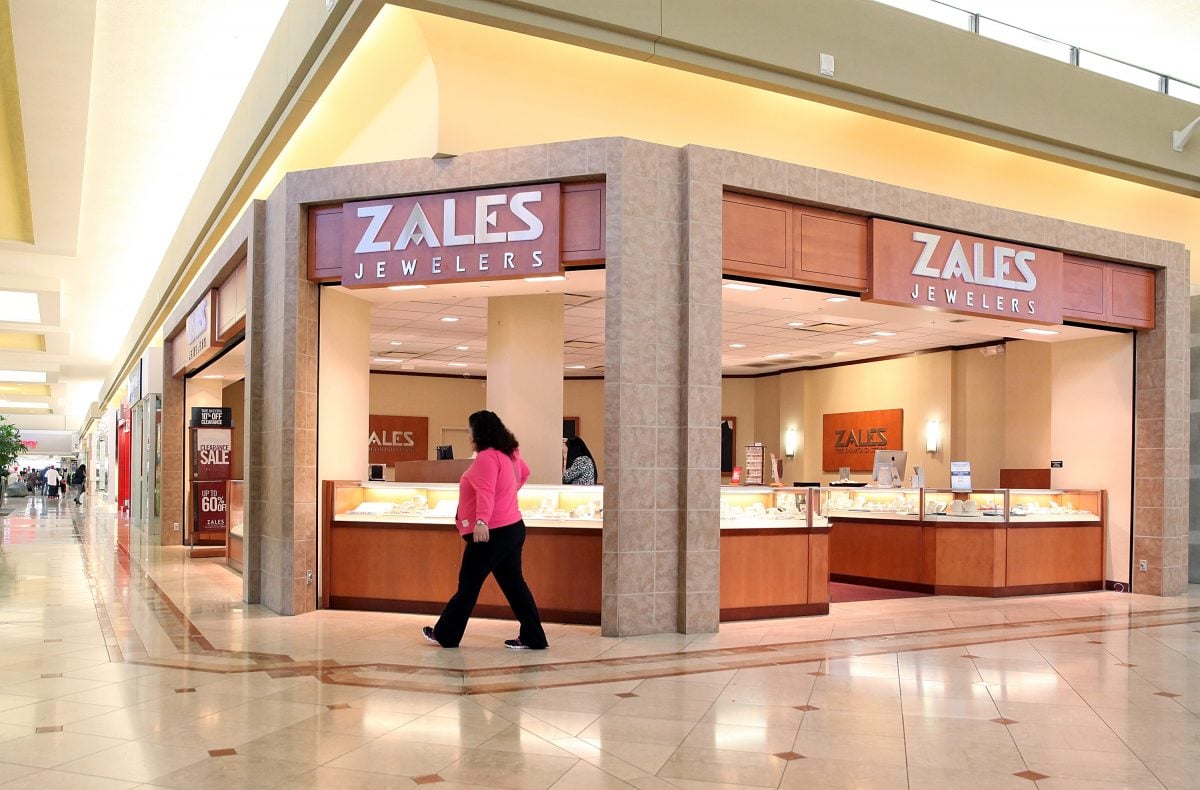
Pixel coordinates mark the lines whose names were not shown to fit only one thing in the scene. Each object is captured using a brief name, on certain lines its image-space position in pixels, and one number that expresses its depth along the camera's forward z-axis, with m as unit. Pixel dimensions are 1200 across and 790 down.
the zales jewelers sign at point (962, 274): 7.93
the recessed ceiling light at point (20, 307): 17.33
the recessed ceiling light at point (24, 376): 28.51
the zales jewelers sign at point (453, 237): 6.88
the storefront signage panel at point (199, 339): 11.26
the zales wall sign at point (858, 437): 15.12
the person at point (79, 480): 42.08
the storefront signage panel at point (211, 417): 13.42
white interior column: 8.84
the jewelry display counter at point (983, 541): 9.40
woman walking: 6.11
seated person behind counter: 7.98
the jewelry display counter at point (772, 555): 7.48
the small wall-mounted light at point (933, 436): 14.28
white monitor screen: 11.09
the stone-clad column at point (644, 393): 6.65
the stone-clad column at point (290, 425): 7.62
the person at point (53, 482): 35.75
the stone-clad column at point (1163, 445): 9.53
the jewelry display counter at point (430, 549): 7.14
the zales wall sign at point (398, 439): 18.59
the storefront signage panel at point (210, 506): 13.42
